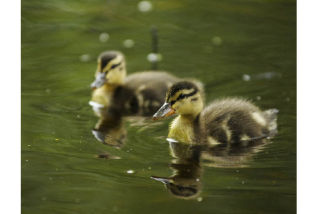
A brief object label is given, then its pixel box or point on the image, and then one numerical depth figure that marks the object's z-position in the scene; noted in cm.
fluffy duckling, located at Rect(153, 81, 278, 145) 971
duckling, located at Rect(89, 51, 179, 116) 1159
